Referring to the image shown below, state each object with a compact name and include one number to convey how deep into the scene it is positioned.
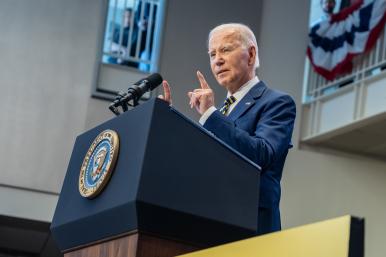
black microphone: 3.95
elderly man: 3.76
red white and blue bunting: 15.67
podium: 3.30
